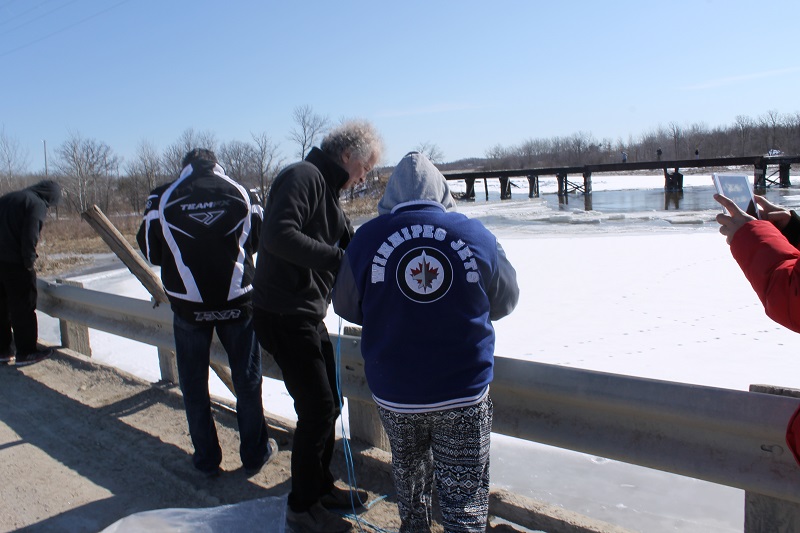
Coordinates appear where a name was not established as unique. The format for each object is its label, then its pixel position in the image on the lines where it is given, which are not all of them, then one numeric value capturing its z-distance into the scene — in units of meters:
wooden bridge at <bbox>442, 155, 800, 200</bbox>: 46.84
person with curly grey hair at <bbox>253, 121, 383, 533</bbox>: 2.78
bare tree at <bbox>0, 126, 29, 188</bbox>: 51.84
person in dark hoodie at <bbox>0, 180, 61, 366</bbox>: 5.88
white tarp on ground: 2.82
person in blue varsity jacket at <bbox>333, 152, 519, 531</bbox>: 2.12
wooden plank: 4.34
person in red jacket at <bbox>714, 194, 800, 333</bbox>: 1.67
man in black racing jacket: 3.29
